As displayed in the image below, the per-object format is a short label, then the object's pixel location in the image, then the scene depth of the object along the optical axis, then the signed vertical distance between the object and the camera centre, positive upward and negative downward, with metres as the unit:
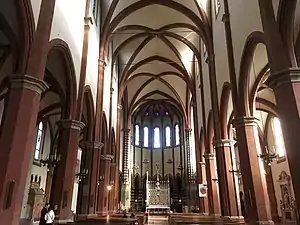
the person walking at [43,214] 8.77 +0.05
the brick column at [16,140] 6.41 +1.79
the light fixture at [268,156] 10.38 +2.06
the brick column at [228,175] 12.93 +1.84
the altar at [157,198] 27.36 +1.64
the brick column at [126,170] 28.38 +4.40
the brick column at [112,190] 21.37 +1.89
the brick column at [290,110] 6.73 +2.52
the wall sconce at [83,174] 13.07 +1.84
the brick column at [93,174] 13.91 +2.05
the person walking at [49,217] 8.75 -0.04
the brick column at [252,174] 9.65 +1.42
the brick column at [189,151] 29.85 +6.69
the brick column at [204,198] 19.95 +1.18
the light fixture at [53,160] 10.88 +2.05
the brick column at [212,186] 16.67 +1.67
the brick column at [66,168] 10.19 +1.71
